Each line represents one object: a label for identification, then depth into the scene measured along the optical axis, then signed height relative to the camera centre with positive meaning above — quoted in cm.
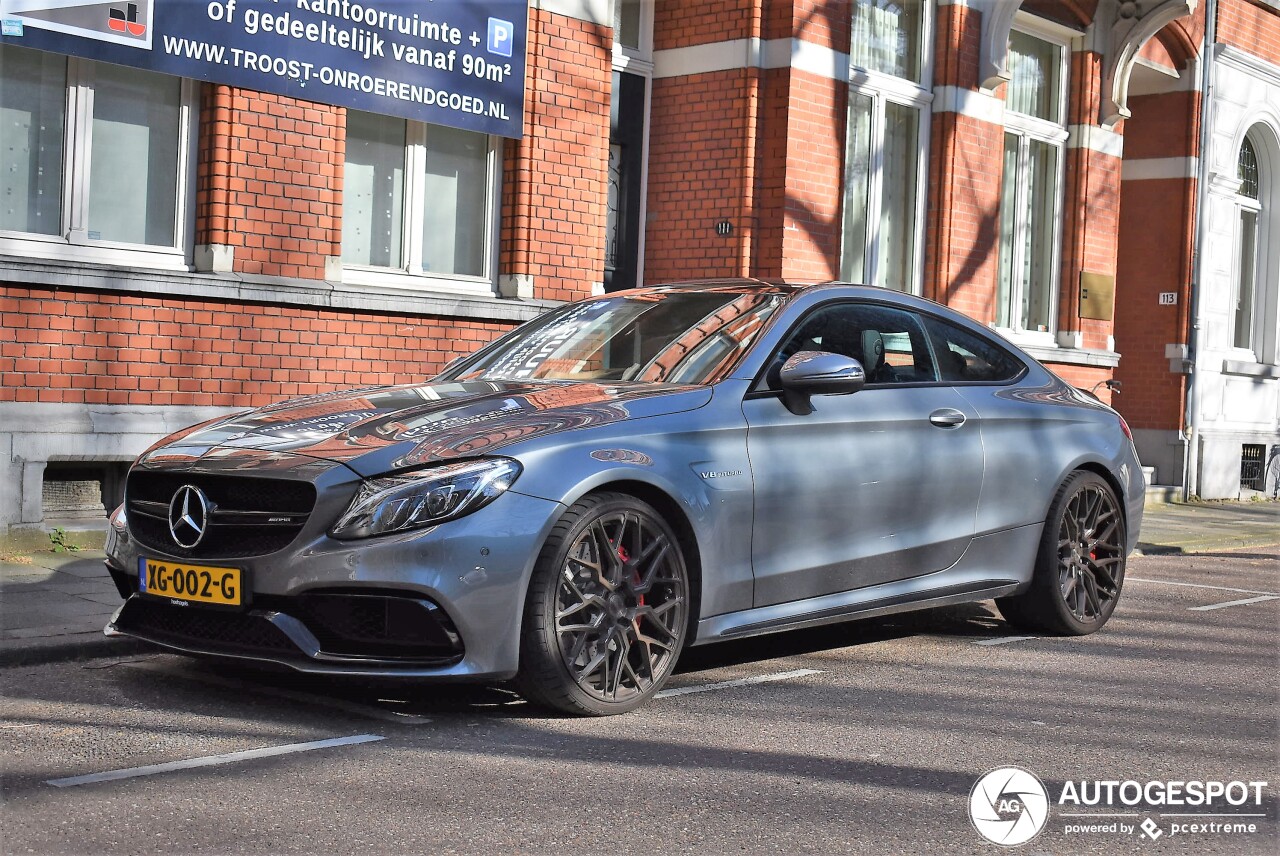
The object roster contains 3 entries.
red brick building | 952 +164
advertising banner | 939 +223
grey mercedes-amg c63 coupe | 506 -38
